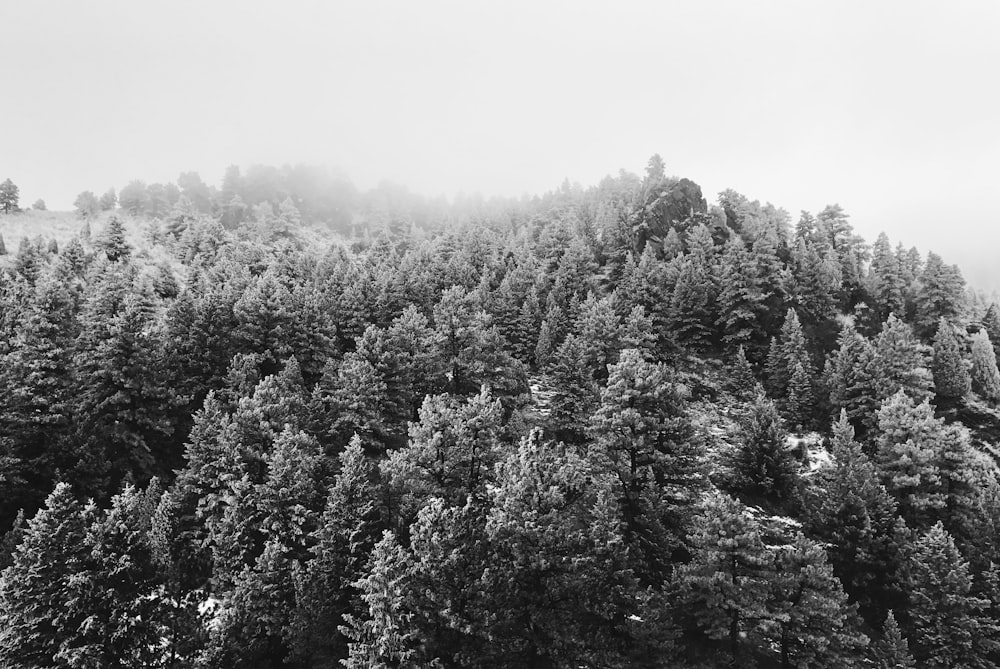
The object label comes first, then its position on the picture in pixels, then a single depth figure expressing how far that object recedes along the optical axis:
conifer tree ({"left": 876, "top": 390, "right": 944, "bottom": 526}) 38.06
